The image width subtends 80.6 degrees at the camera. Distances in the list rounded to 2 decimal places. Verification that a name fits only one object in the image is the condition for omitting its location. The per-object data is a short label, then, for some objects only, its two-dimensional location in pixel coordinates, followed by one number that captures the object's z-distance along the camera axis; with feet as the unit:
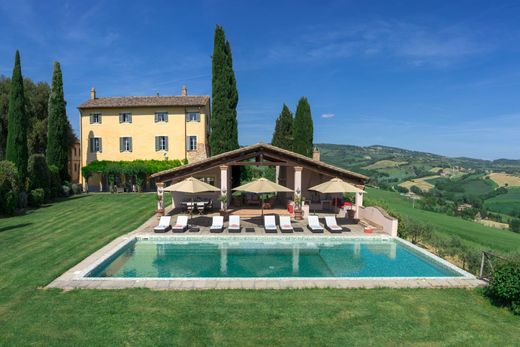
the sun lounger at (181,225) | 53.01
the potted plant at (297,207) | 64.74
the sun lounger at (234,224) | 53.42
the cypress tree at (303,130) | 126.82
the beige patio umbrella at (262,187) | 56.75
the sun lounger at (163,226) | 53.06
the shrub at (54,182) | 89.59
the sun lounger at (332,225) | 54.08
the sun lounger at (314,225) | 53.83
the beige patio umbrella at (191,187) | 56.44
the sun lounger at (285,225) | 53.47
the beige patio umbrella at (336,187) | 57.88
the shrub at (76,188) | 100.41
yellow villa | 110.73
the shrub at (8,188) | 64.95
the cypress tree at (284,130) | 148.21
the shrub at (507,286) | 26.42
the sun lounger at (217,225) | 53.16
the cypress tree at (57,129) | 98.78
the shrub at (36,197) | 77.10
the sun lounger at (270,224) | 53.66
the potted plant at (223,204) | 63.93
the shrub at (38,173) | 80.84
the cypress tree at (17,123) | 81.51
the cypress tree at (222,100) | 100.78
